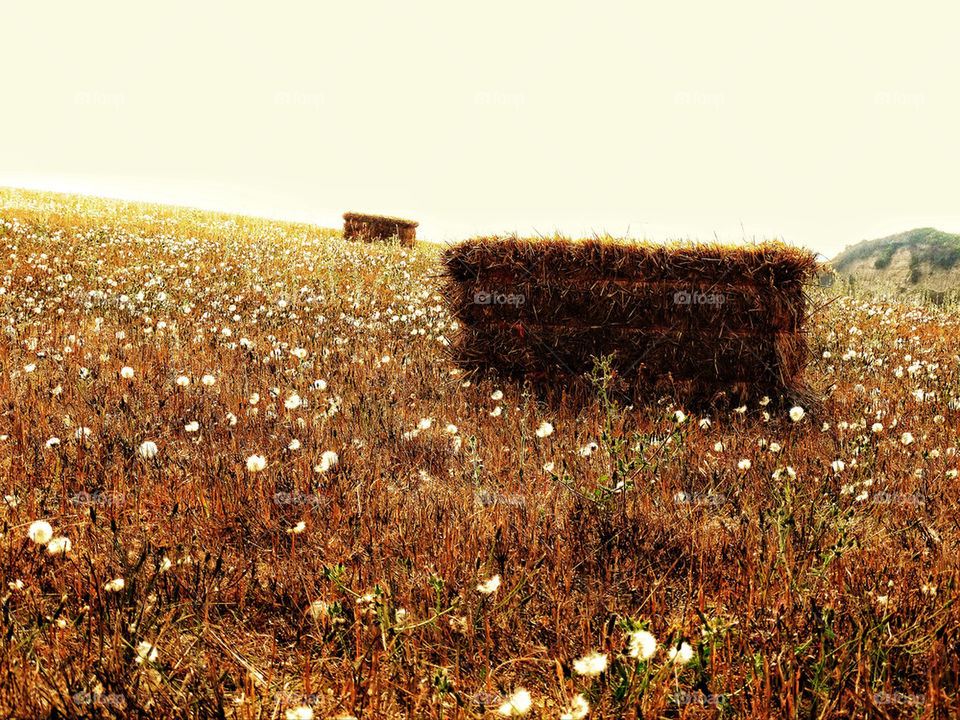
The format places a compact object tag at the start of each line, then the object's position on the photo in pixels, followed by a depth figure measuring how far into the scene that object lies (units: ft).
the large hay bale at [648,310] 19.80
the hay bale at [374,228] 70.64
